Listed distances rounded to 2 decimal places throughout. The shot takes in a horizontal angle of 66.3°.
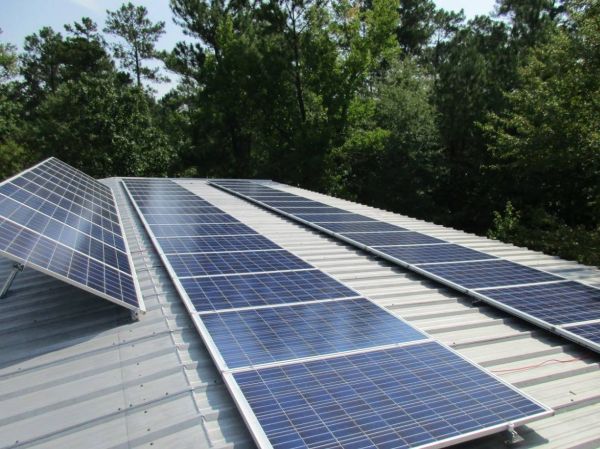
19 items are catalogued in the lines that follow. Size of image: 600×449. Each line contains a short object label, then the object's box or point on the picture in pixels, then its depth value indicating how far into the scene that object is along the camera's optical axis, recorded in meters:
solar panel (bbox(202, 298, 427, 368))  5.23
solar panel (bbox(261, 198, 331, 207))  16.13
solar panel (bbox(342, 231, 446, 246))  10.96
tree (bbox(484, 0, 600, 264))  21.36
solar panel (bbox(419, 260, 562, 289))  8.21
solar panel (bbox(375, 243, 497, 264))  9.61
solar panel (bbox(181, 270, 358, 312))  6.75
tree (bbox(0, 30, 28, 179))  41.44
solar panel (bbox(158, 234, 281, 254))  9.67
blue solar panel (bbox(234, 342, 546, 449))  3.91
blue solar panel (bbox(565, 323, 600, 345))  6.14
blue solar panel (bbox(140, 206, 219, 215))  13.87
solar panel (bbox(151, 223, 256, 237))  11.09
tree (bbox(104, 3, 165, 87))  54.91
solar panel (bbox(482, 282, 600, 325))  6.82
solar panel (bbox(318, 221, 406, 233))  12.27
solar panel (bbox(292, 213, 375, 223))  13.52
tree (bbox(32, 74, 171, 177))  35.16
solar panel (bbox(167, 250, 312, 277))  8.24
